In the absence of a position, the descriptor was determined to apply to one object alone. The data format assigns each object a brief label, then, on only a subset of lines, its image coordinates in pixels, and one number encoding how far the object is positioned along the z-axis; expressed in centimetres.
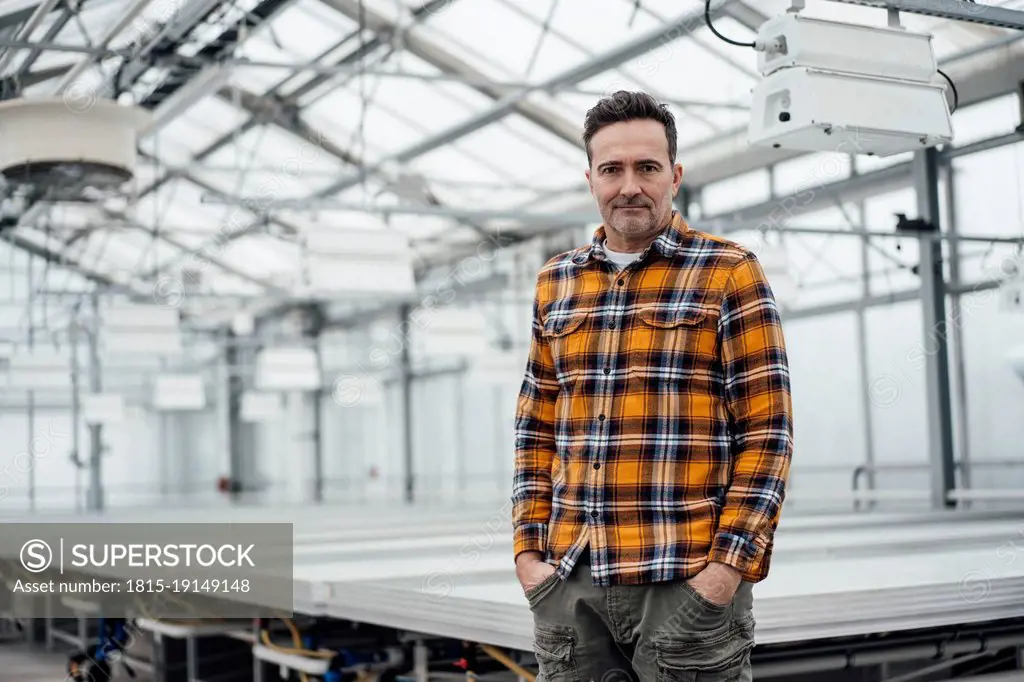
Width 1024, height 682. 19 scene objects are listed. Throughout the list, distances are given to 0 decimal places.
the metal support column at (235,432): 2297
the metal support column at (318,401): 2017
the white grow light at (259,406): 1616
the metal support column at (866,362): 1052
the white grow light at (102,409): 1254
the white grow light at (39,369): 1102
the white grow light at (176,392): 1298
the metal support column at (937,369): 895
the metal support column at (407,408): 1723
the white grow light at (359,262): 713
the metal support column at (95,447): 1423
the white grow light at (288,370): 1148
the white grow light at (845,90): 352
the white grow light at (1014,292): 703
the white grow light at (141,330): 1001
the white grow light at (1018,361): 914
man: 175
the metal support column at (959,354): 966
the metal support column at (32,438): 2034
